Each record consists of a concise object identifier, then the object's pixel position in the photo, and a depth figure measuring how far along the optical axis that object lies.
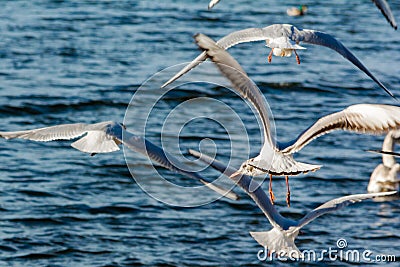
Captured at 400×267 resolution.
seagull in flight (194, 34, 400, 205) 15.66
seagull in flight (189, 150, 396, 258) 17.20
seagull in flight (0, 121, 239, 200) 16.78
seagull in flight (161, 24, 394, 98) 17.73
